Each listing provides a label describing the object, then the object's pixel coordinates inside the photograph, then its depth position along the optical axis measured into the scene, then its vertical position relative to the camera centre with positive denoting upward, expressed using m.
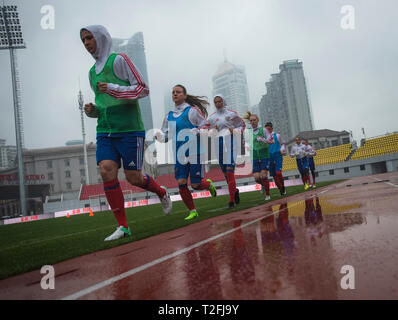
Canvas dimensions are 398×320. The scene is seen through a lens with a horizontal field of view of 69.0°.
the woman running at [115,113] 3.93 +1.04
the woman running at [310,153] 12.92 +0.61
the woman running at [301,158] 12.62 +0.45
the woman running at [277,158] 9.77 +0.44
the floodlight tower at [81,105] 49.22 +15.00
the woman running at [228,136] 7.43 +1.04
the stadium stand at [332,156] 33.44 +0.89
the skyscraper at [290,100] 106.38 +25.87
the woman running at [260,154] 8.84 +0.55
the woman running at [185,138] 5.79 +0.88
